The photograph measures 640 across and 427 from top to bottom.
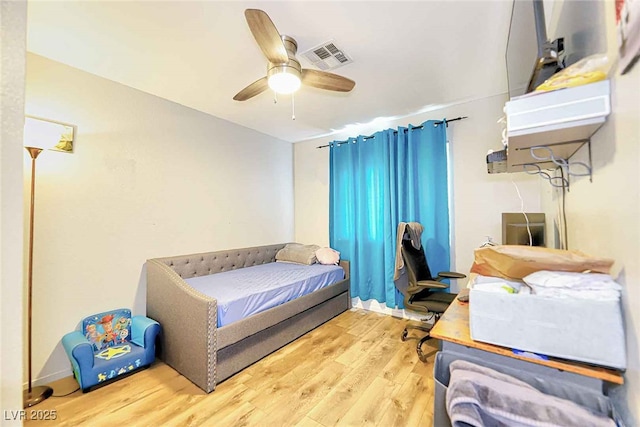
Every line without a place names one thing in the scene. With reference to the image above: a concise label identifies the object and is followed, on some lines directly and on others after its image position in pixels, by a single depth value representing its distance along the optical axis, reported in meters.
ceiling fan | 1.35
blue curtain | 2.86
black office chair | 2.23
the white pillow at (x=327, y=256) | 3.42
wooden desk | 0.75
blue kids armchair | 1.79
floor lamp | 1.69
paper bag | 0.81
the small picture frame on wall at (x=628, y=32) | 0.58
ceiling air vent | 1.82
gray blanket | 0.66
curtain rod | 2.81
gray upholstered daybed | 1.87
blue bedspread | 2.07
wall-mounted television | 0.89
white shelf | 0.76
